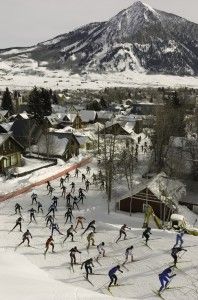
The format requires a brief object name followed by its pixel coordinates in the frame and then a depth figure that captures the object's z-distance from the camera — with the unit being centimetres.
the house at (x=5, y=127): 6469
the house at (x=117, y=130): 7457
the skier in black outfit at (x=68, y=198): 3641
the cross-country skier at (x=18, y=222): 3017
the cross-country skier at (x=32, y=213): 3234
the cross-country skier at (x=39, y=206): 3475
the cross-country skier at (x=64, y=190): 3862
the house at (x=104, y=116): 9162
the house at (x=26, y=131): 5897
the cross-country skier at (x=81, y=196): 3718
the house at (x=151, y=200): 3556
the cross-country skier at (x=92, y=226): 2939
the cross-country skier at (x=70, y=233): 2842
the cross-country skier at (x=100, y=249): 2614
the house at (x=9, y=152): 4894
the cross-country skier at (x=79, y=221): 3092
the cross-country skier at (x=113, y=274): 2238
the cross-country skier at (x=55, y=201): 3446
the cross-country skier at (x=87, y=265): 2338
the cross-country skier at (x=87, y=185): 4043
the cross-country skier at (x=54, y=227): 2975
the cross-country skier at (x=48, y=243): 2655
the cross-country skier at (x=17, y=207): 3394
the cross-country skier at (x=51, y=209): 3341
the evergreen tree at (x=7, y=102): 10216
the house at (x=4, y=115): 8744
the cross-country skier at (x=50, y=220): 3124
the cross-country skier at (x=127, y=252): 2528
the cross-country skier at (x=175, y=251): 2462
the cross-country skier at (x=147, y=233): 2733
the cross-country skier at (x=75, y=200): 3571
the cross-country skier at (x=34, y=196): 3620
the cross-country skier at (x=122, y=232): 2850
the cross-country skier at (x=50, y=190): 3901
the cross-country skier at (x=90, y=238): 2756
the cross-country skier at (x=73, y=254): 2495
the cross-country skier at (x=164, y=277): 2180
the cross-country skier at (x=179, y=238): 2636
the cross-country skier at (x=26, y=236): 2762
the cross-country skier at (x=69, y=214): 3253
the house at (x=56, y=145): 5391
